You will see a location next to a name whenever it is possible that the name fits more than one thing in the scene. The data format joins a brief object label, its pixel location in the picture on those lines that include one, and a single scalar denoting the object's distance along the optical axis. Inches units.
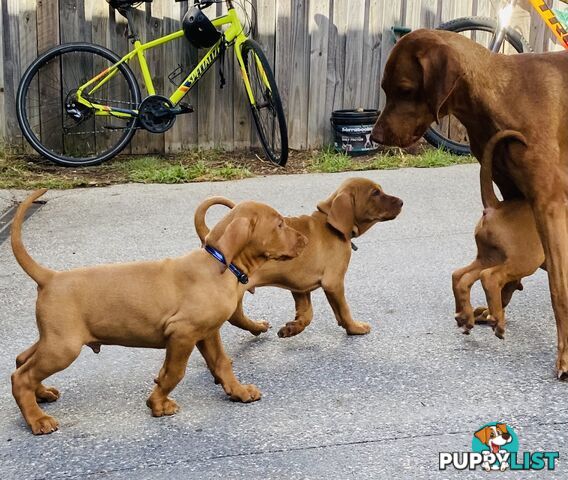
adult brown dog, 142.4
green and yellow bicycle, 301.4
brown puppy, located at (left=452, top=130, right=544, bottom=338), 149.2
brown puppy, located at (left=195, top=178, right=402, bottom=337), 154.2
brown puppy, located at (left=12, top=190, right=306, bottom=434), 121.7
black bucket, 317.7
